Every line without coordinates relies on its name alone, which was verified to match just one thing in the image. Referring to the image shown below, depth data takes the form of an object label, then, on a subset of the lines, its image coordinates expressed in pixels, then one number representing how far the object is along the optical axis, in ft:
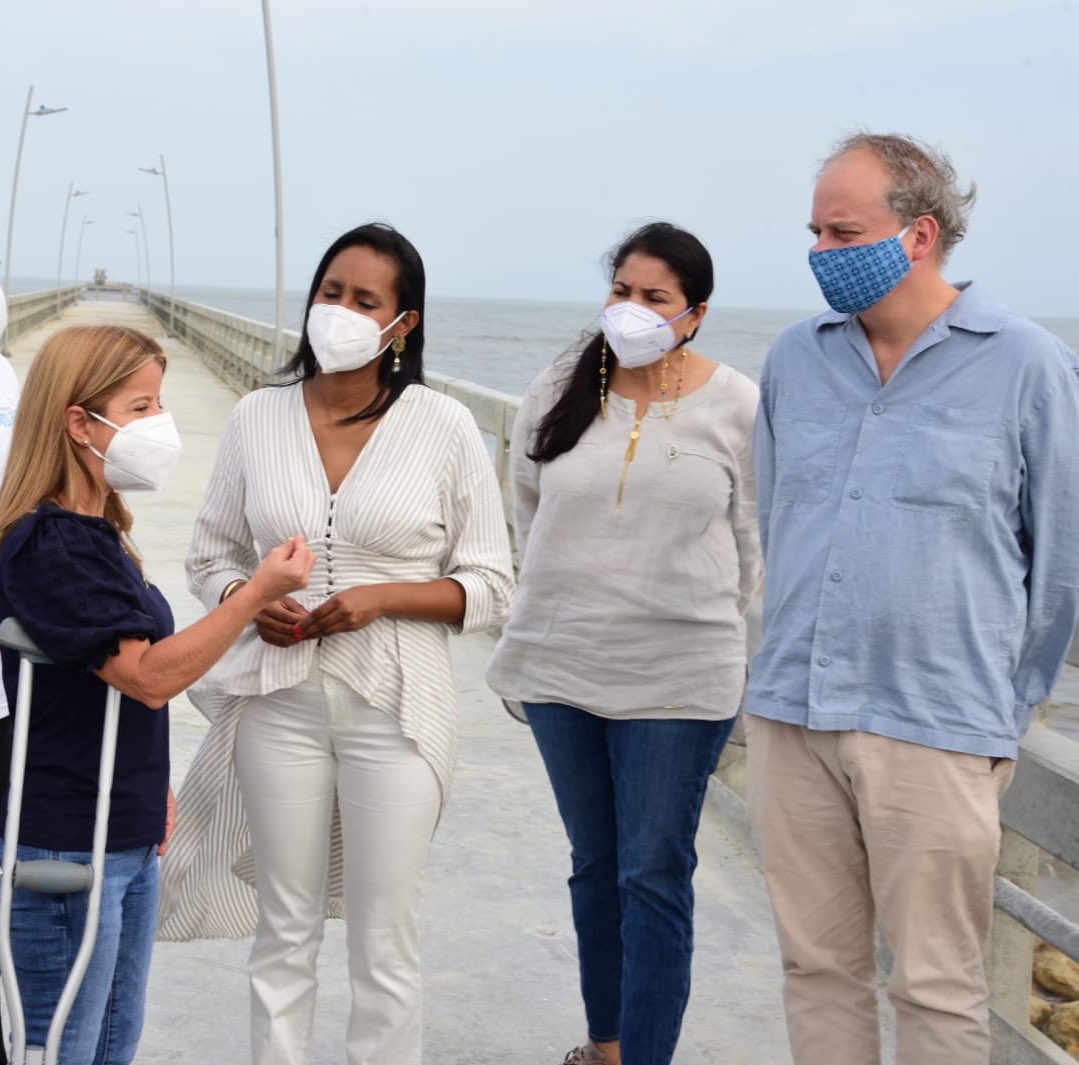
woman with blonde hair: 8.89
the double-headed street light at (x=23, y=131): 130.82
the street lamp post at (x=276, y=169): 74.49
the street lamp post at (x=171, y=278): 184.55
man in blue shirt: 9.38
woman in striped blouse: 10.93
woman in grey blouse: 11.71
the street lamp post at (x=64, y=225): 232.32
